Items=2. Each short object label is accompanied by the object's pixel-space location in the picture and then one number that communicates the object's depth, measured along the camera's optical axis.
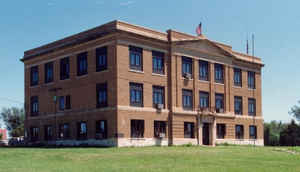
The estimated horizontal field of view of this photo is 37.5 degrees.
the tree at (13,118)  99.25
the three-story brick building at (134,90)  43.41
